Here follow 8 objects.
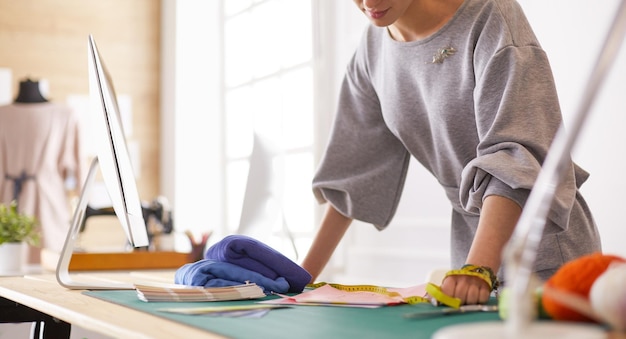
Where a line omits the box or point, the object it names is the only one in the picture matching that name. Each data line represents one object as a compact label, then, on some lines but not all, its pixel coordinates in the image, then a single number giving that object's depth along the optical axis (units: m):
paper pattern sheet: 0.98
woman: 1.12
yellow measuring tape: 1.09
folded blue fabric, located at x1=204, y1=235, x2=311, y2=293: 1.20
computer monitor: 1.18
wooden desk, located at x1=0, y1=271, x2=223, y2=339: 0.77
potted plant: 2.54
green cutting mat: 0.74
